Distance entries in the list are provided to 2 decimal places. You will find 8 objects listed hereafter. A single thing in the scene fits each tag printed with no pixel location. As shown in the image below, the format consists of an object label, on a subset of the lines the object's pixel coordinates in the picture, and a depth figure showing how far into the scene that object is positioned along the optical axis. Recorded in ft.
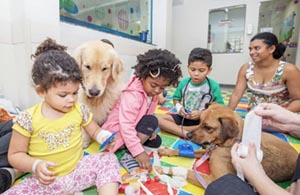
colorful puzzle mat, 2.79
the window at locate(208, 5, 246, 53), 12.59
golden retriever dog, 3.74
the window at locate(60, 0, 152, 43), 7.35
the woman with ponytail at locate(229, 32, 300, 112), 5.08
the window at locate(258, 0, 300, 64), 11.28
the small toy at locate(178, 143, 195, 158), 3.79
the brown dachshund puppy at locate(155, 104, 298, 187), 2.91
